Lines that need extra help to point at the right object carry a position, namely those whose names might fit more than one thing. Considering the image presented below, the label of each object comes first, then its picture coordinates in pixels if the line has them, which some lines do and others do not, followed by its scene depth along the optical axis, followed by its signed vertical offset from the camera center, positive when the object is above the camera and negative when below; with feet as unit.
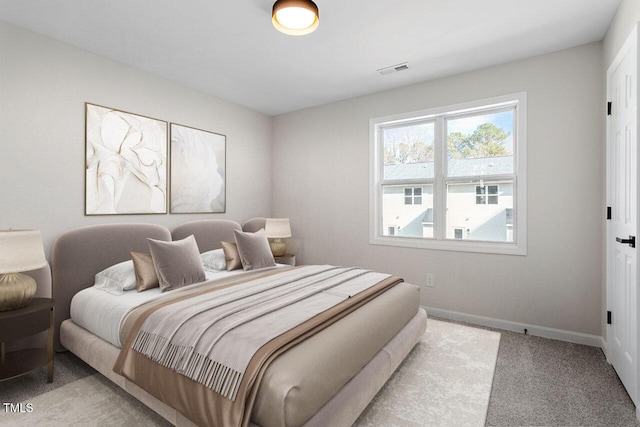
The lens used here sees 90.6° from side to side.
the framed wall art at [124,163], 9.60 +1.60
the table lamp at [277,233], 14.05 -0.92
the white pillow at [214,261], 10.81 -1.69
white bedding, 7.11 -2.33
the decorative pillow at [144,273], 8.39 -1.64
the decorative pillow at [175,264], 8.48 -1.46
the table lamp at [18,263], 6.54 -1.10
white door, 6.53 -0.04
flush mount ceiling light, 6.82 +4.36
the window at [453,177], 10.80 +1.34
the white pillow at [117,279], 8.32 -1.81
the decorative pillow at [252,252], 10.88 -1.38
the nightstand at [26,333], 6.56 -2.59
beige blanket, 4.56 -2.79
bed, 4.55 -2.53
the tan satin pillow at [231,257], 10.87 -1.55
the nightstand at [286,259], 14.24 -2.12
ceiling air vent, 10.66 +4.98
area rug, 6.04 -3.95
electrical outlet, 11.98 -2.57
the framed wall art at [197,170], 11.91 +1.67
